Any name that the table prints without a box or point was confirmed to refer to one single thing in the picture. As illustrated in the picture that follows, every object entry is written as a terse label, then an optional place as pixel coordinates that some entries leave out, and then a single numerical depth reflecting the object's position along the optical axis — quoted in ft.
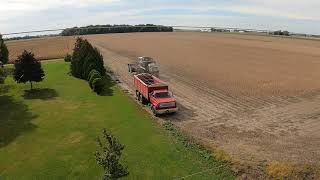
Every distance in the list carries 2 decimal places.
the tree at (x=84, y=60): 109.45
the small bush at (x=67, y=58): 147.79
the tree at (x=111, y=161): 38.98
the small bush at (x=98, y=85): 95.29
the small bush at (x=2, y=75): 103.81
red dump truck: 73.83
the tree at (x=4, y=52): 139.12
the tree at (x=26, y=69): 98.27
